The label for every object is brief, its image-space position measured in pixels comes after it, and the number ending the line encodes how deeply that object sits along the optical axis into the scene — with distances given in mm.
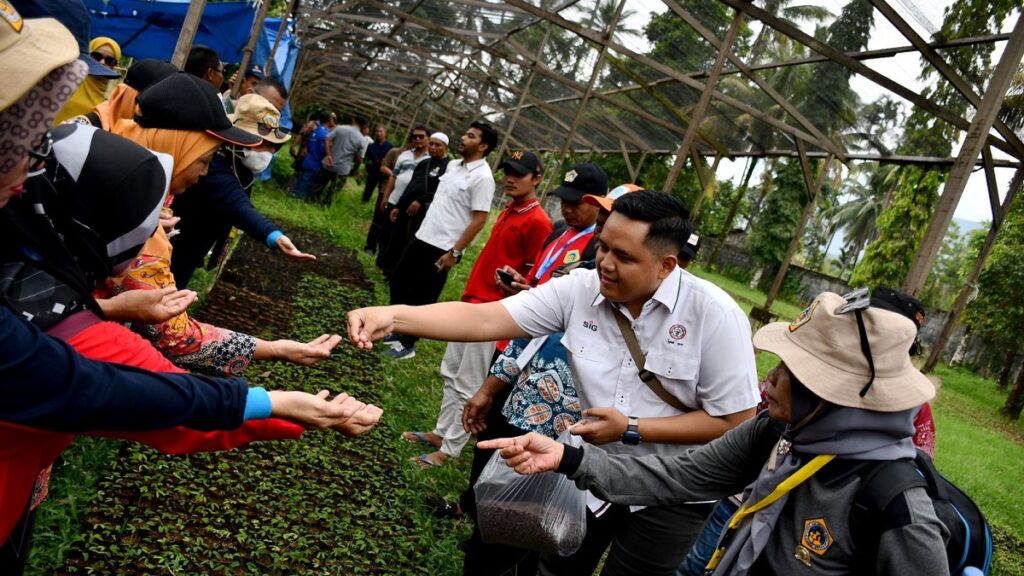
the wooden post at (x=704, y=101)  6105
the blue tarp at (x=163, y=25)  8297
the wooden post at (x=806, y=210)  9000
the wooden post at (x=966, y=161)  5055
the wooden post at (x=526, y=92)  10609
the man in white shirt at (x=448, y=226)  5703
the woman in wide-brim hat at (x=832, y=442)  1546
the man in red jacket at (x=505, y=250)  4449
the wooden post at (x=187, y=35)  4582
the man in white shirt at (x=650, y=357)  2359
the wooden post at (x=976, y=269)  7135
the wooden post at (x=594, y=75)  8078
